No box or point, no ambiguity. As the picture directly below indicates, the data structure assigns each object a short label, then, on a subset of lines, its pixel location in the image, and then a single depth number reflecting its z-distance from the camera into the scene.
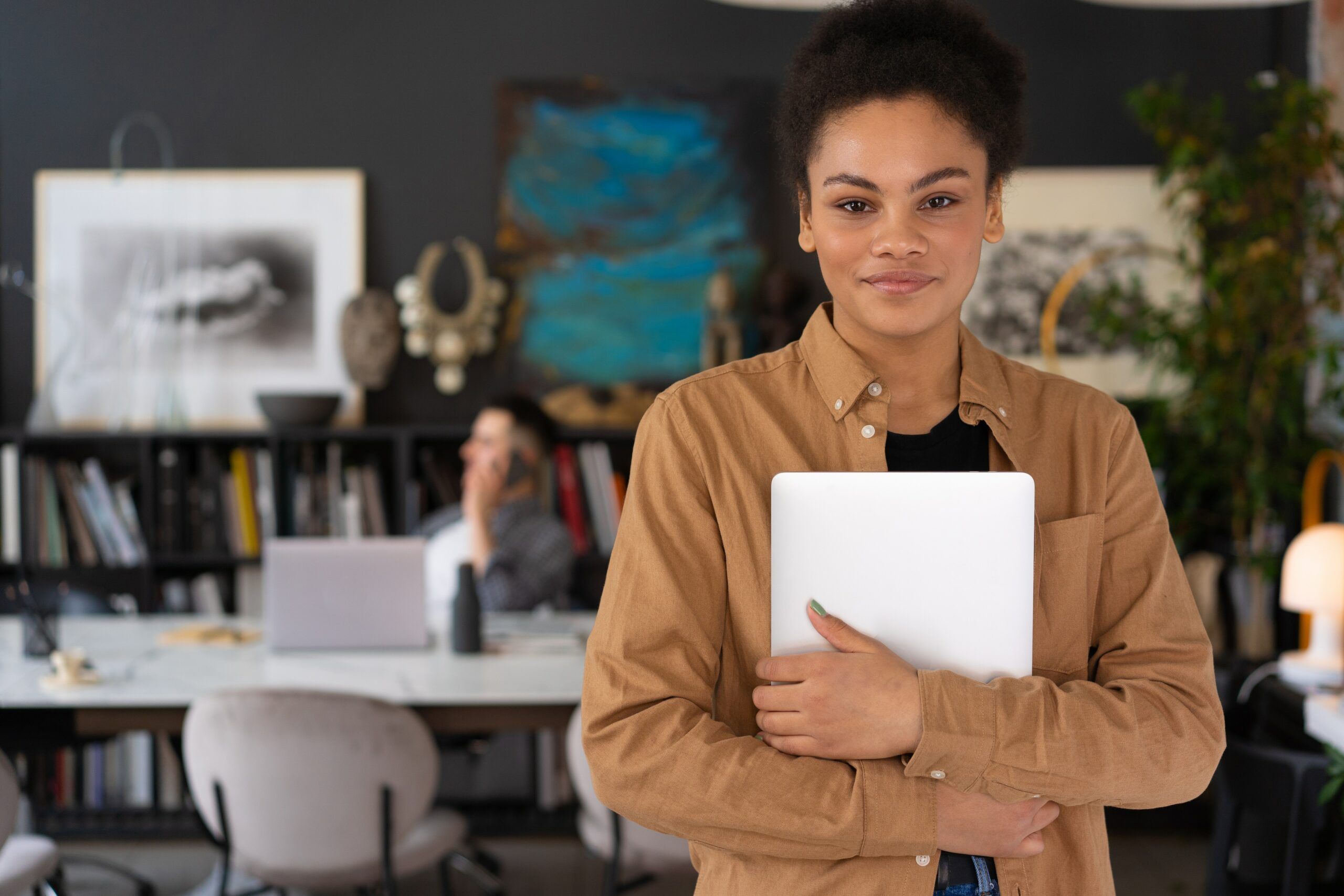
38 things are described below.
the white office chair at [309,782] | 2.38
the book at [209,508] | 4.18
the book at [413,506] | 4.21
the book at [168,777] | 4.12
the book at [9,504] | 4.15
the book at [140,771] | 4.10
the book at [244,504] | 4.19
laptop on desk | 2.98
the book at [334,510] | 4.21
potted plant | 3.70
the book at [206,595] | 4.21
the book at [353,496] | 4.15
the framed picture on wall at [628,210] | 4.38
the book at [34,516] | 4.12
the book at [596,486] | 4.26
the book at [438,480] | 4.25
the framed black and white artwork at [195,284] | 4.38
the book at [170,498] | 4.17
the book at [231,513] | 4.20
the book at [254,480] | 4.20
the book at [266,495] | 4.17
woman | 1.03
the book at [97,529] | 4.18
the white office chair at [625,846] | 2.58
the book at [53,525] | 4.14
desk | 2.61
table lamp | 2.76
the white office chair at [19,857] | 2.22
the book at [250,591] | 4.28
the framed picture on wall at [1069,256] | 4.37
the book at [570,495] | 4.25
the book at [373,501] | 4.26
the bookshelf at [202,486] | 4.13
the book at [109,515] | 4.16
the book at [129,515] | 4.16
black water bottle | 2.96
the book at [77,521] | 4.17
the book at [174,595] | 4.18
